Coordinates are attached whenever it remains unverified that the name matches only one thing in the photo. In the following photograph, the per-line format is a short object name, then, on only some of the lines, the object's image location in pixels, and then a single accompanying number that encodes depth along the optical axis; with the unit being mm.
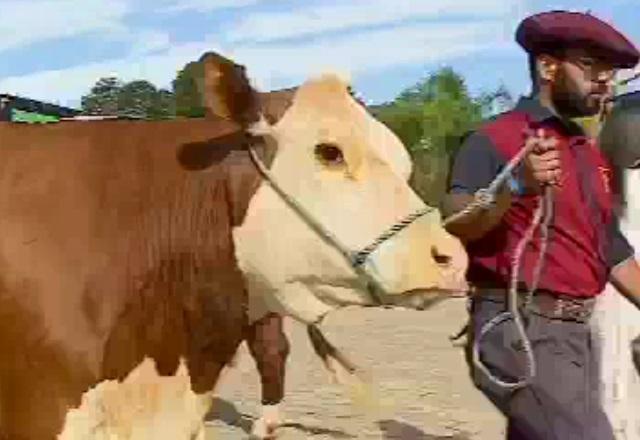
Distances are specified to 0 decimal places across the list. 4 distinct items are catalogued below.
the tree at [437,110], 17625
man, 4242
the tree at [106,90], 36053
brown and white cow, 3969
